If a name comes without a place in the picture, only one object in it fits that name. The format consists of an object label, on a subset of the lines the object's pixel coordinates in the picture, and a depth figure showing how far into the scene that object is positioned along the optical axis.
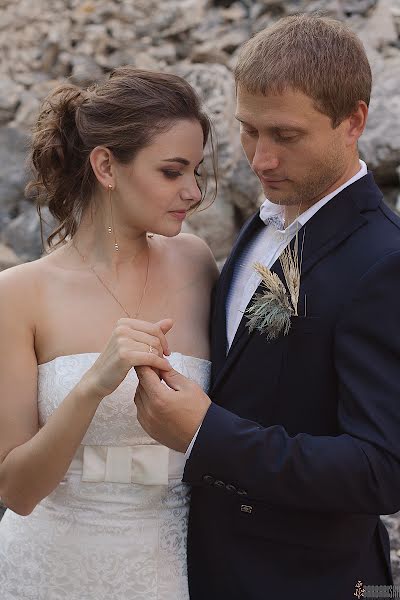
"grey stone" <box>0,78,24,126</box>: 7.97
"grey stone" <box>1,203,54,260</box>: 7.13
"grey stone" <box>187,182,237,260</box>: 6.71
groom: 2.29
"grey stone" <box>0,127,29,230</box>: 7.49
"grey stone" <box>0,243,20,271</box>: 6.84
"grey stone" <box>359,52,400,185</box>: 6.07
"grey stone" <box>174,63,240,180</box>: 6.58
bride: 2.90
